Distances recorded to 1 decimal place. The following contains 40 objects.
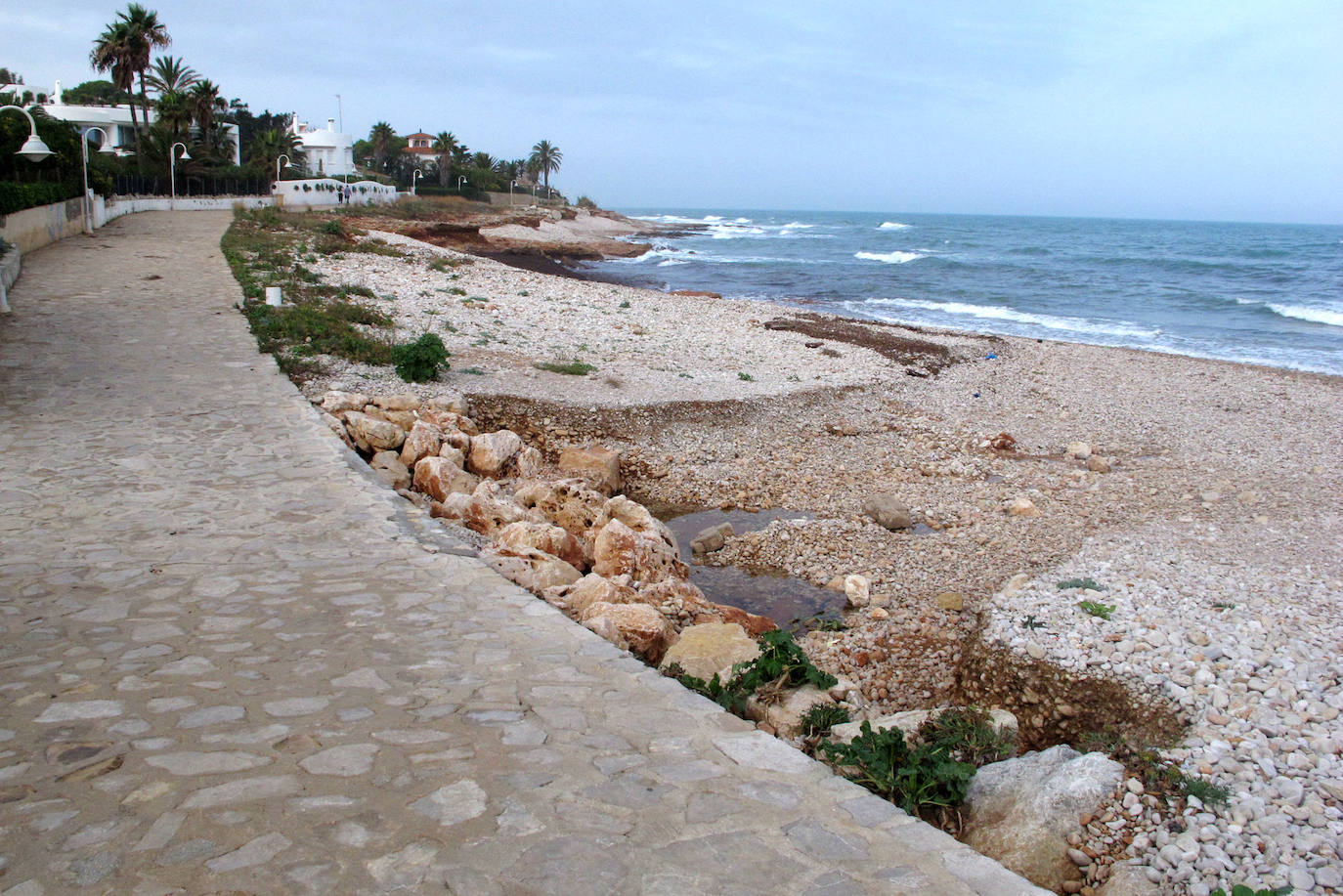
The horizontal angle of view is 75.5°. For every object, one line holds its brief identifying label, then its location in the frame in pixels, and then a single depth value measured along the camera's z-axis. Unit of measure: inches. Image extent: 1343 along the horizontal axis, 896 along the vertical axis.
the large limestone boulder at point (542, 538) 257.0
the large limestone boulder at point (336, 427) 329.4
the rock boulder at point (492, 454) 357.7
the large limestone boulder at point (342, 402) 372.0
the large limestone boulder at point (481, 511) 276.8
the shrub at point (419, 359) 450.3
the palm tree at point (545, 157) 4109.3
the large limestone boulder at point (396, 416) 379.9
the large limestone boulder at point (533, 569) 213.0
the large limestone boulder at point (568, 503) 311.6
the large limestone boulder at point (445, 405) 410.6
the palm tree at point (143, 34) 1747.0
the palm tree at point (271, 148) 2084.2
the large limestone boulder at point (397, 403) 395.2
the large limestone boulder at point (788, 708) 170.9
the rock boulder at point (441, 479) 320.5
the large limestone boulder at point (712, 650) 192.9
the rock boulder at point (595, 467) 374.6
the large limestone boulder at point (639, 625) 201.9
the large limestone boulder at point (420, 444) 346.3
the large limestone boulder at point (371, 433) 345.7
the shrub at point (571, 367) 515.5
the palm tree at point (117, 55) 1753.2
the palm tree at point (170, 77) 1999.3
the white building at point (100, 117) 1946.4
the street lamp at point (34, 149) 488.1
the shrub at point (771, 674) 177.6
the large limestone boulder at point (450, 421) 387.5
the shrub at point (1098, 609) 233.9
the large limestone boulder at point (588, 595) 215.5
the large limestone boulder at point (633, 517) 305.4
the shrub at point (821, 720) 166.4
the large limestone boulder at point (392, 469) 321.4
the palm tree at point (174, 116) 1851.6
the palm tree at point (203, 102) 1953.7
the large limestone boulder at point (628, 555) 270.4
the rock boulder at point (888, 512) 349.1
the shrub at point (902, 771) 143.0
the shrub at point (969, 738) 163.0
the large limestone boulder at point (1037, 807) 137.7
